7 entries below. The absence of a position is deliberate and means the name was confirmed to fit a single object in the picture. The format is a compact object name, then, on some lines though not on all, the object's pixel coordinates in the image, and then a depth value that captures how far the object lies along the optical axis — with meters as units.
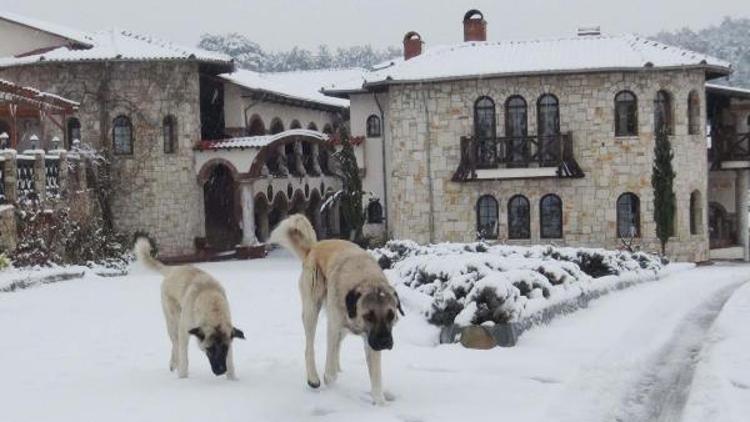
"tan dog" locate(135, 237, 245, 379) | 7.69
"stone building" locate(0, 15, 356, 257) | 28.83
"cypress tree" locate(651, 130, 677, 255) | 27.02
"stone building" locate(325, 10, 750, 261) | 27.95
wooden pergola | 21.64
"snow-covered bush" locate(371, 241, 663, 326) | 10.01
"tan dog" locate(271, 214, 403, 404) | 6.66
